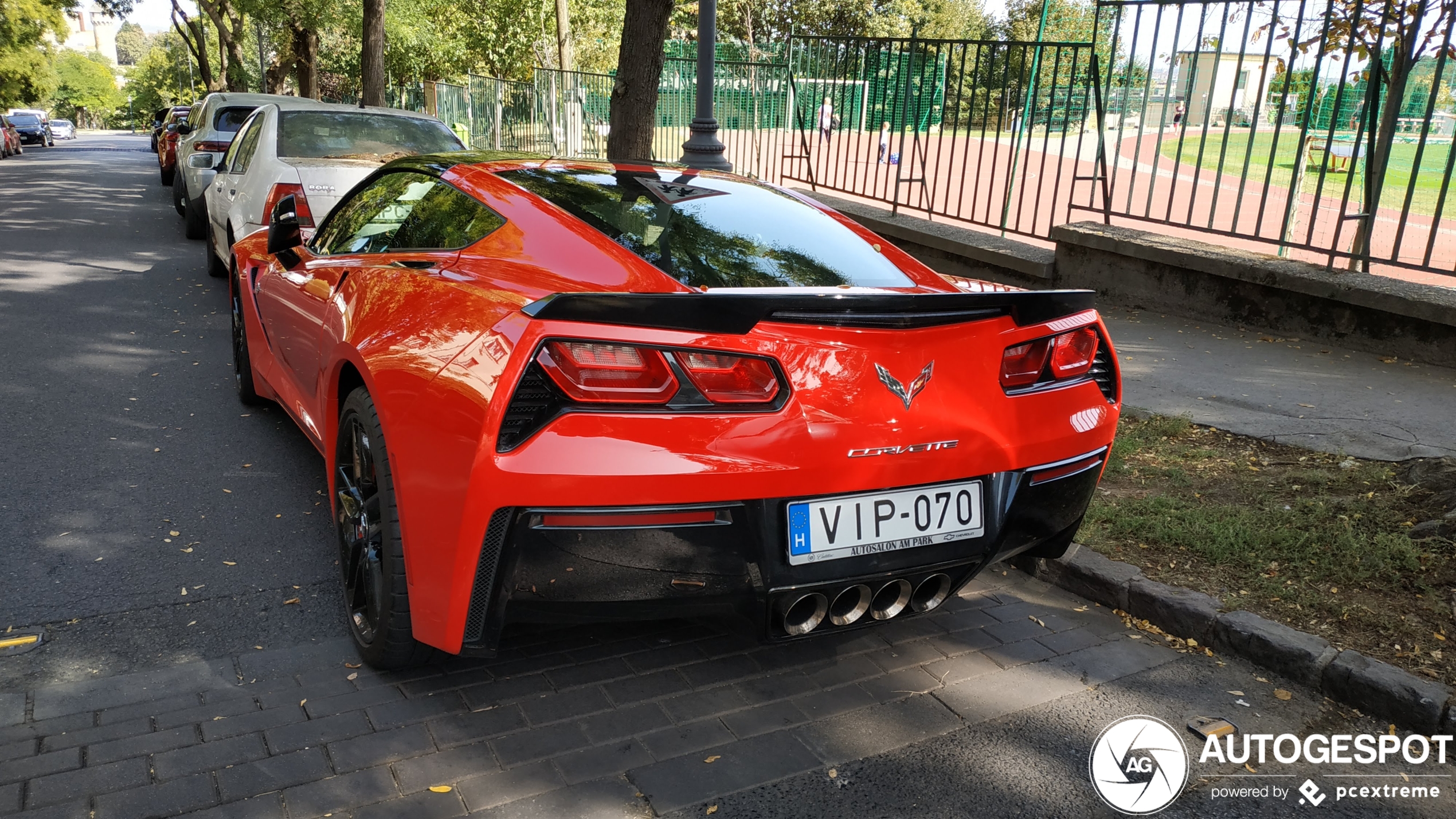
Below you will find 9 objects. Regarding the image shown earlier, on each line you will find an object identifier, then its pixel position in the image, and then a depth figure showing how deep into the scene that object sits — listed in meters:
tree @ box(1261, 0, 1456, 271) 6.94
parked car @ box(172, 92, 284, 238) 12.39
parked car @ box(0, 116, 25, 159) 35.84
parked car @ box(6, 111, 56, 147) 49.19
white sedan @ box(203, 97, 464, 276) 7.24
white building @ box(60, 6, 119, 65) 184.25
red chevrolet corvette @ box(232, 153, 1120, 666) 2.42
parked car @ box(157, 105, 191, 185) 19.08
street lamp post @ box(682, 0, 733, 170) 8.47
